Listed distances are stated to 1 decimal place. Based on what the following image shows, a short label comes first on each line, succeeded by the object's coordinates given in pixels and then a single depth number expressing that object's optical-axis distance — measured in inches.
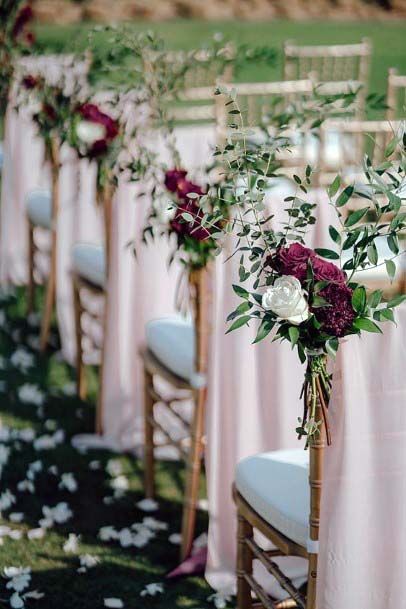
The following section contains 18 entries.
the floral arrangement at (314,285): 64.4
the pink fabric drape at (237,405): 101.4
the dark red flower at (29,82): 152.4
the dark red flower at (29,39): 175.5
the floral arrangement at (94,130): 124.3
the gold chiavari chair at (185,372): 104.7
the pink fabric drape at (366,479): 72.1
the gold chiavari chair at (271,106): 107.0
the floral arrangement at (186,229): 97.5
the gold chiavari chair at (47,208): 157.9
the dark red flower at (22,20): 171.8
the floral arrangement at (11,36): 163.6
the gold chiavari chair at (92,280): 132.0
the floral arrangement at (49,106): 138.9
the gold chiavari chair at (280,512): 75.5
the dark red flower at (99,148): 124.8
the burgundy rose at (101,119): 124.7
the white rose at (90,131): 124.0
